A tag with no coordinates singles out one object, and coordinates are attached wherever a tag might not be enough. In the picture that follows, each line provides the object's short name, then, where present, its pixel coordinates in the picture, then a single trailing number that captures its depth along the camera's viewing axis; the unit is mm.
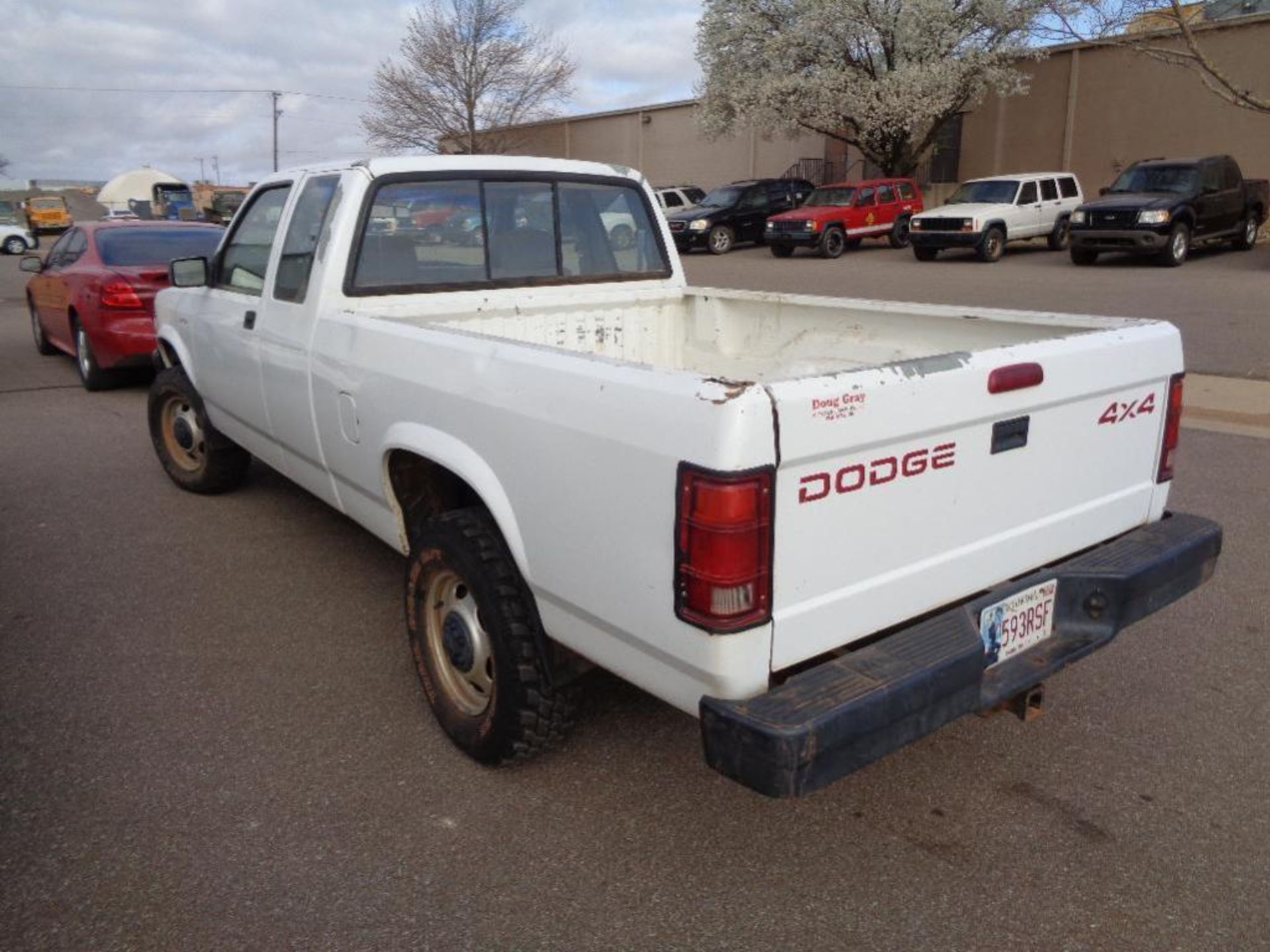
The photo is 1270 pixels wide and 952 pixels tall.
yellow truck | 43375
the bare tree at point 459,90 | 40719
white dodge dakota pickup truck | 2195
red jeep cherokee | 24328
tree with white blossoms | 27406
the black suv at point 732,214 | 27359
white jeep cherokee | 21750
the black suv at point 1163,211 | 18719
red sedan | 8594
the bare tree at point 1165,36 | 20189
